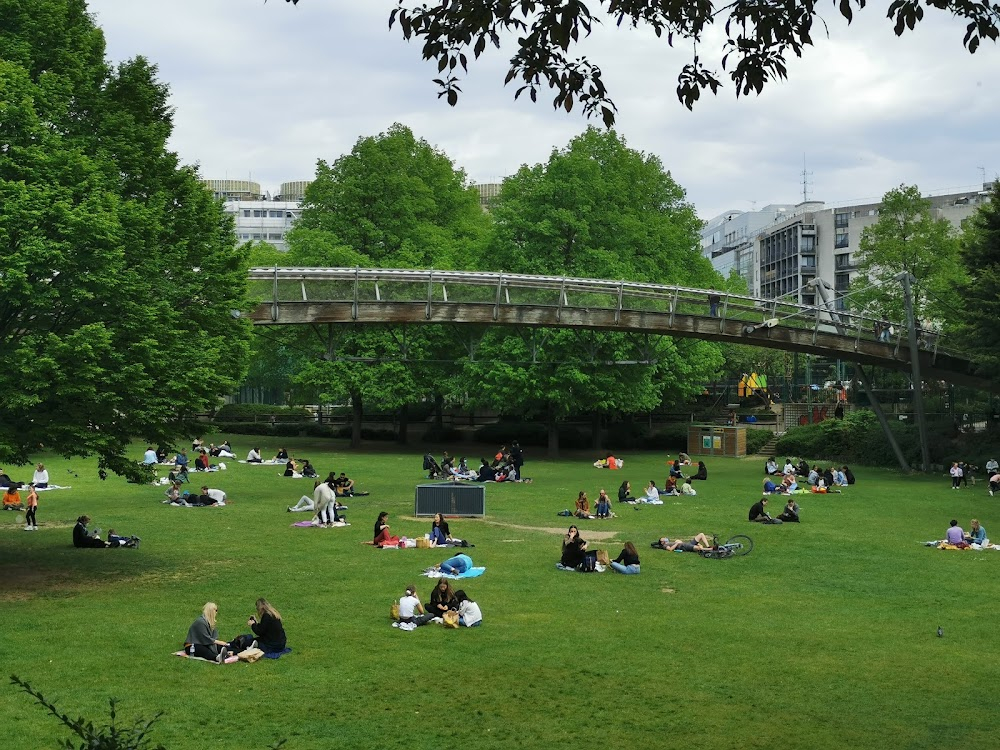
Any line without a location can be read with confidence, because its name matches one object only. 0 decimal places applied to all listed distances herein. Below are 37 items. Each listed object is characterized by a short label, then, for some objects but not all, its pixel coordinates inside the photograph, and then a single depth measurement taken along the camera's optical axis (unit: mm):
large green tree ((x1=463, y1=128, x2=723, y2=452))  55562
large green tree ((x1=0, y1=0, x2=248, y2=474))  20984
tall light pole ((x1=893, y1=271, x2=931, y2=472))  49500
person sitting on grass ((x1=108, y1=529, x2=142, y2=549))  27375
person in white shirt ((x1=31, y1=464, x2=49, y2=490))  38188
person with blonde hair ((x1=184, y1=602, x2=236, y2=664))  16797
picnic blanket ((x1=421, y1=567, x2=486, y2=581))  23922
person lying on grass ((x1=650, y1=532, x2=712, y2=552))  27516
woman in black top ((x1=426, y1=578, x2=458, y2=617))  19745
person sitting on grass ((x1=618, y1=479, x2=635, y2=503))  38834
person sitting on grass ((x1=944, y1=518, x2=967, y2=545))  28703
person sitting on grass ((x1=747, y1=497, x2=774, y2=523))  33844
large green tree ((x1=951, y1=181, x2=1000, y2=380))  44156
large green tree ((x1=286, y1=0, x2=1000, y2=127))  10445
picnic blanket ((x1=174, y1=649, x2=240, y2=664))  16734
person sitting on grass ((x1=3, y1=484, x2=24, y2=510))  34031
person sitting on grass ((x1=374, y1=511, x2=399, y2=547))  28109
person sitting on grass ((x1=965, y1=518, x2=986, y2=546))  28891
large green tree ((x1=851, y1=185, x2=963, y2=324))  64125
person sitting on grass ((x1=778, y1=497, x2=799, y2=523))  34031
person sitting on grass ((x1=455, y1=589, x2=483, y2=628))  19359
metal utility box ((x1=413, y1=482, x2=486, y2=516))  34156
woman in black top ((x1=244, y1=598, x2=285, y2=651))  17031
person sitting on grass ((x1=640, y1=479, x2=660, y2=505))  38969
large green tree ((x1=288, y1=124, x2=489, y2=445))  59281
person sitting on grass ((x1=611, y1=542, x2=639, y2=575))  24953
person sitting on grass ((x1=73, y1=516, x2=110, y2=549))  27016
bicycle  27188
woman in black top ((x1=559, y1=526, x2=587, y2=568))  25000
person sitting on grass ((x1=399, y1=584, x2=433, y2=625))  19281
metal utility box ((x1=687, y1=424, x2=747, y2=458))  62219
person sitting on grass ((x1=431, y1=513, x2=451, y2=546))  27906
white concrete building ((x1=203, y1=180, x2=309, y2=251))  194000
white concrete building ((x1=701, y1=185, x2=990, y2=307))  149250
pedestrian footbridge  44469
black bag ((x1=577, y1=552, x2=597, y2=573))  24859
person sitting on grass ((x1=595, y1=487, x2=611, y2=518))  35062
